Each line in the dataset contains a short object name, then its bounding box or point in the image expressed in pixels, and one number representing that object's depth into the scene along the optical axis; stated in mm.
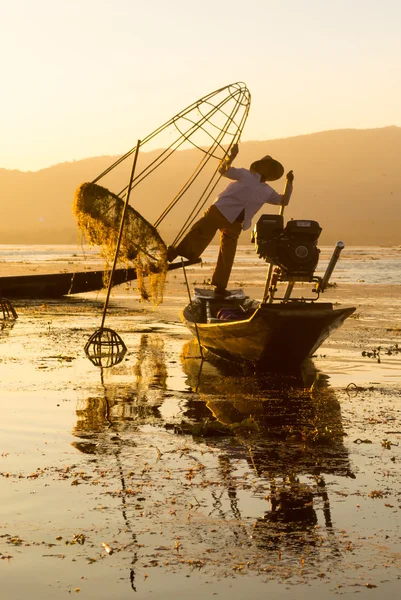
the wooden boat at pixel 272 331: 13266
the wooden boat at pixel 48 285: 31141
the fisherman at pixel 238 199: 15625
